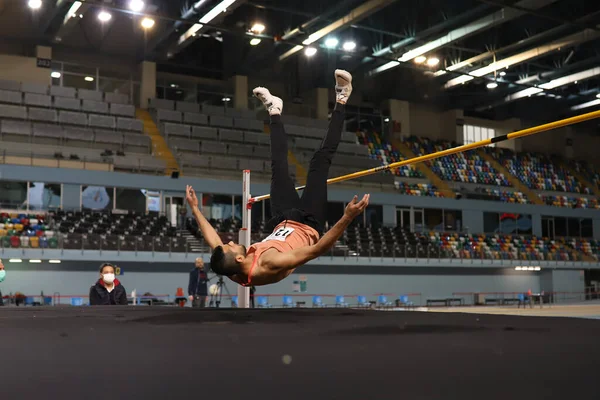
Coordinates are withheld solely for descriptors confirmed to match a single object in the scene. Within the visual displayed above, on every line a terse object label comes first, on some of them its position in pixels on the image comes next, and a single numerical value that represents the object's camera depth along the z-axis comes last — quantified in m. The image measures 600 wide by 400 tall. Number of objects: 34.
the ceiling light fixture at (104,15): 23.55
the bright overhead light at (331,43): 25.58
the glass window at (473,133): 36.81
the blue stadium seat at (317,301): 19.55
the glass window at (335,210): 27.00
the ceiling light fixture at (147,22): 23.78
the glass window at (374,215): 27.95
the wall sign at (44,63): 26.22
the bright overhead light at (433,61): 27.66
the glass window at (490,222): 31.36
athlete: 3.93
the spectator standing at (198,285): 11.20
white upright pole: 7.79
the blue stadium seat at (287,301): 19.17
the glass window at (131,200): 23.19
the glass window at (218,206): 24.84
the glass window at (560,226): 33.75
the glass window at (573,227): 34.31
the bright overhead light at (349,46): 25.94
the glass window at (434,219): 29.42
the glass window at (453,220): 29.86
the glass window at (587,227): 34.88
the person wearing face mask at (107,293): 6.71
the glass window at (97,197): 22.66
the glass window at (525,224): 32.28
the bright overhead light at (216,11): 21.86
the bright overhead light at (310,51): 25.80
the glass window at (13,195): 21.14
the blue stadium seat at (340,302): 19.48
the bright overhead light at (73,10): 22.47
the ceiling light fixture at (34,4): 21.90
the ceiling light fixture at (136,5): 22.05
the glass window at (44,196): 21.50
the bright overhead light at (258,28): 24.63
